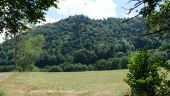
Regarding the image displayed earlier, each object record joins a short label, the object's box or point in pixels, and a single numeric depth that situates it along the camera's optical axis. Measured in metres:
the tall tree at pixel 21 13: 10.04
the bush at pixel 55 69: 83.71
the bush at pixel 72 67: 86.77
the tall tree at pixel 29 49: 63.37
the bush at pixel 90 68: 85.79
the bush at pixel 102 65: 85.37
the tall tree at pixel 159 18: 6.20
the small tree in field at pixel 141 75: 12.60
